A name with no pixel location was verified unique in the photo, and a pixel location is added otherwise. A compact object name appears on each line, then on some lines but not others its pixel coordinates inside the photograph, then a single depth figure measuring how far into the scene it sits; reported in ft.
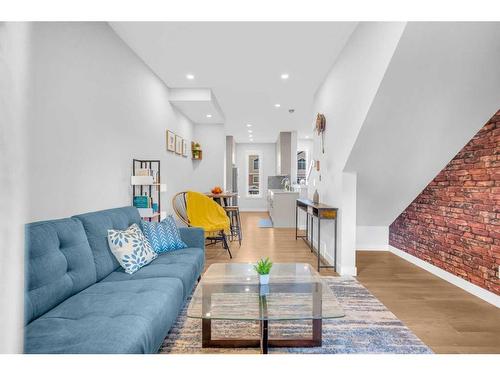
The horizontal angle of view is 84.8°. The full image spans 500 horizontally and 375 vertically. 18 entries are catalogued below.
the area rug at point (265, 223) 22.49
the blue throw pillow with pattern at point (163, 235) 8.60
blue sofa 3.97
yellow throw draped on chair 13.32
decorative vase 13.40
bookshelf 10.56
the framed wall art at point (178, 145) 16.66
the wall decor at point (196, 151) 20.65
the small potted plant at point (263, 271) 6.22
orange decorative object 17.93
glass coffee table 5.01
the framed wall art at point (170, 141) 15.24
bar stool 16.05
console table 11.01
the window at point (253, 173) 34.35
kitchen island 22.03
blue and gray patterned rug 5.80
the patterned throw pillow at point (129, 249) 7.01
